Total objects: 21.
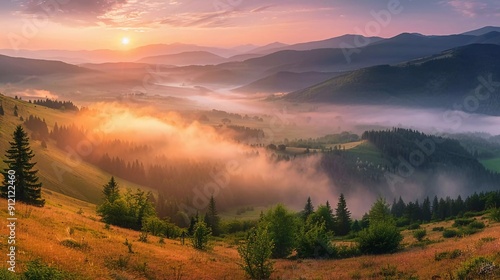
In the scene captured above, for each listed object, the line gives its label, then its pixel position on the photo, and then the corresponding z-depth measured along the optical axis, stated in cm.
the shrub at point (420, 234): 5294
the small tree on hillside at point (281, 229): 6128
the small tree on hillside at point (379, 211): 9025
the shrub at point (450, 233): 4808
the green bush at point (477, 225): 5010
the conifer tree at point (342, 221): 11456
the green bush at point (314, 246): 4494
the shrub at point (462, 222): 5970
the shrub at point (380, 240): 4162
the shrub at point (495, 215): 5339
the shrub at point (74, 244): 3123
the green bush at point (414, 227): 7570
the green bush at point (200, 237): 5372
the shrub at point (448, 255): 2946
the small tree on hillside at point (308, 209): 14312
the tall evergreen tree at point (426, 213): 15061
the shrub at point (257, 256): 3228
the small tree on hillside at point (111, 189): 8529
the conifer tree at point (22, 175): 5475
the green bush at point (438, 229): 6022
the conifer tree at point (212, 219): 11625
